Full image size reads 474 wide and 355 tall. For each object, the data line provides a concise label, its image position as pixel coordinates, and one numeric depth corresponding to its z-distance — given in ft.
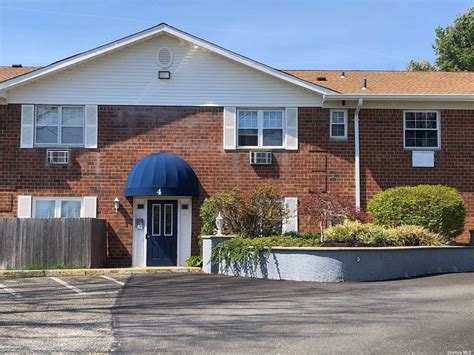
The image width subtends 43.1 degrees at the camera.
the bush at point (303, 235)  53.63
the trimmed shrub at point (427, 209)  54.19
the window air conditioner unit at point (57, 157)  61.36
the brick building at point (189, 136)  61.57
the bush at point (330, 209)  55.31
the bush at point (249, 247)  47.62
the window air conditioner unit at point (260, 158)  61.93
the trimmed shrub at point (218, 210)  53.45
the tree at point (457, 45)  129.18
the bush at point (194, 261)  59.16
